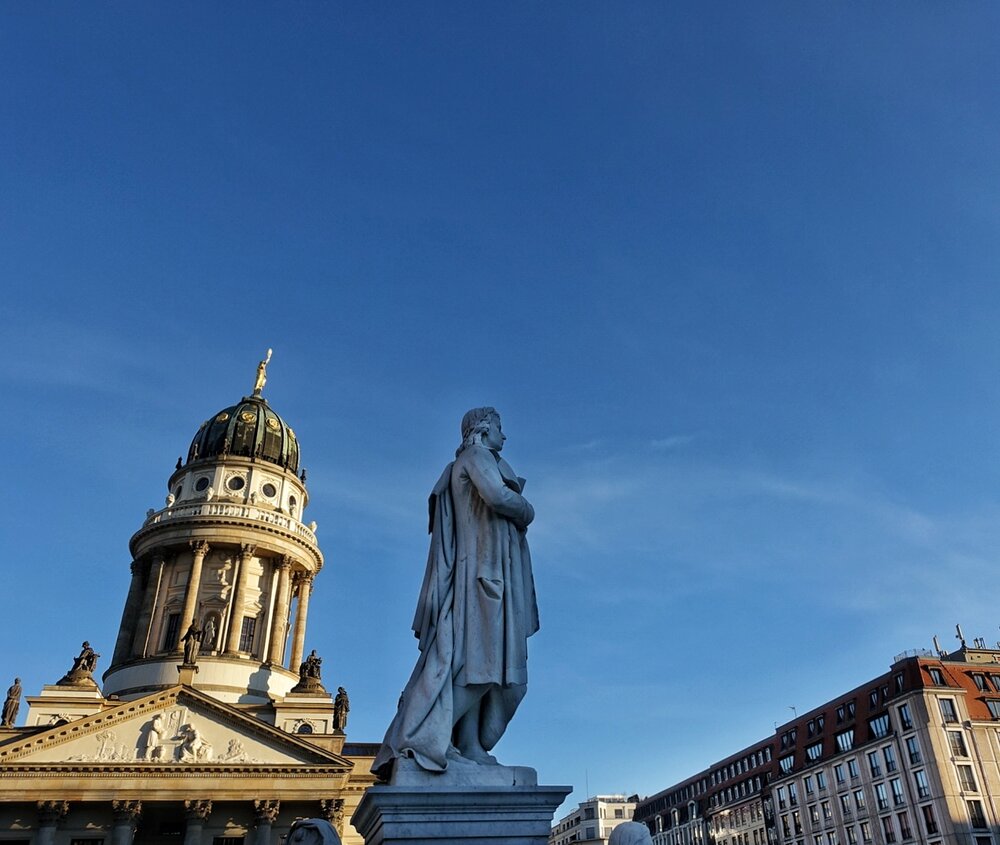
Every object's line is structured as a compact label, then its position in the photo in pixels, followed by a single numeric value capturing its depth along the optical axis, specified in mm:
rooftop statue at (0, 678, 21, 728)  45091
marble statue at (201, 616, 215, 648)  52031
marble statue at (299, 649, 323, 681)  52756
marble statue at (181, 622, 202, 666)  46844
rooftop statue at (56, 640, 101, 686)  49906
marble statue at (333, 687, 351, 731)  48759
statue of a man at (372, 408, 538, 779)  5266
